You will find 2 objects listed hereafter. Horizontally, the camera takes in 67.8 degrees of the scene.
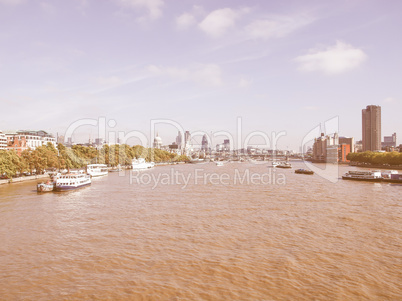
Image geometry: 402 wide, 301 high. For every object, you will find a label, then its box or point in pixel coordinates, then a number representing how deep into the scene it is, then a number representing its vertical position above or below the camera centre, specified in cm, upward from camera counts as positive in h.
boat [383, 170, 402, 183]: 7150 -625
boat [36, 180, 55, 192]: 5204 -613
